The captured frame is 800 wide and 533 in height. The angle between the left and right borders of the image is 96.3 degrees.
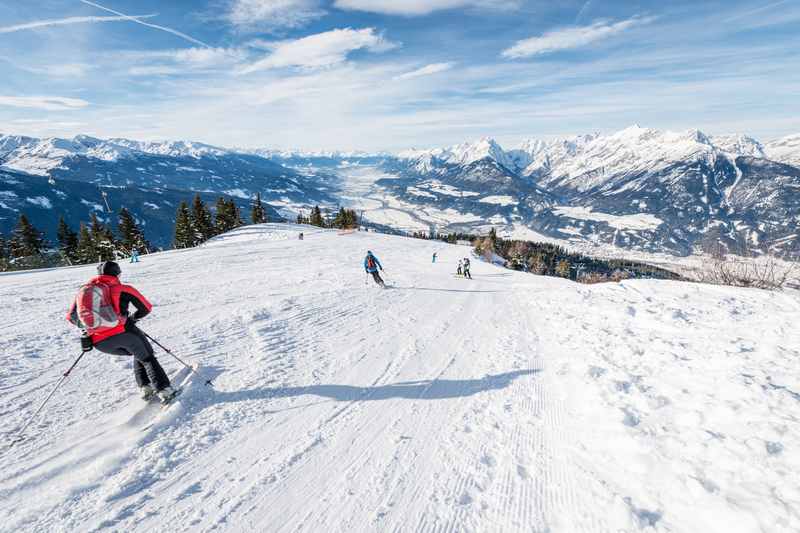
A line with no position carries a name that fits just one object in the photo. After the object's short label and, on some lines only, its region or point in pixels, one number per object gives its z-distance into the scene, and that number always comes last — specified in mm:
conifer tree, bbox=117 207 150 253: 55009
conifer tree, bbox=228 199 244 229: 70062
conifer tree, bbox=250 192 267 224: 75562
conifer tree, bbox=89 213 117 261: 50906
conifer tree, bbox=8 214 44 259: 50406
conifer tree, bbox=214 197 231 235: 66875
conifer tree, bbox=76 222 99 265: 51356
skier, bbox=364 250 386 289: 16391
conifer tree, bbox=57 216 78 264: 52750
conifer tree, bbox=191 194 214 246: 60781
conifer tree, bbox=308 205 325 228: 84775
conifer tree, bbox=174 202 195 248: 58000
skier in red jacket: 5102
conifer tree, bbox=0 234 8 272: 49047
